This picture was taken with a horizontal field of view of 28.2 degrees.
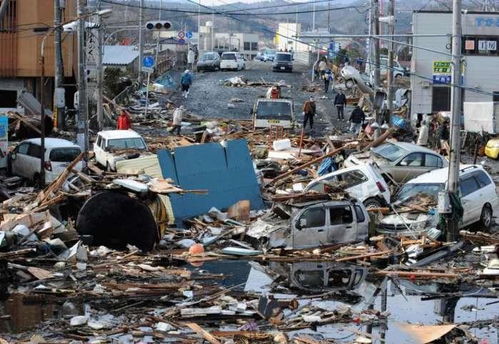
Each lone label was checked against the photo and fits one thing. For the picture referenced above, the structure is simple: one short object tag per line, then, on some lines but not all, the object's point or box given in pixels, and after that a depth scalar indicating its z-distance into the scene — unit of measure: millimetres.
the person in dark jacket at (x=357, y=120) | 42219
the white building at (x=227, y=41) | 149125
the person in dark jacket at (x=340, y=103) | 47031
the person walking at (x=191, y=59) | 75562
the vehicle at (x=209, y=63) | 71375
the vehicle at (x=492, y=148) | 39000
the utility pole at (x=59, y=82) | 37406
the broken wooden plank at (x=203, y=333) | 14398
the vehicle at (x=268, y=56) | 96844
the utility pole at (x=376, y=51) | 39438
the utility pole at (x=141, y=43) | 58475
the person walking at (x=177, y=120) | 40719
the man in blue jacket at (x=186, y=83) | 54469
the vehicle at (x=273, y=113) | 41781
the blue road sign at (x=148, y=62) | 47781
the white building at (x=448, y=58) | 49156
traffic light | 35219
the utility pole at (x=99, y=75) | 39200
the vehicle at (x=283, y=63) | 73250
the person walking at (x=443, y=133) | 38144
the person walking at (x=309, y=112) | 42625
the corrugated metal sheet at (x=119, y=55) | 68438
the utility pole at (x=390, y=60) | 39344
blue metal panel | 25891
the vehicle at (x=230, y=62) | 71438
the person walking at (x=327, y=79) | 60312
